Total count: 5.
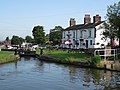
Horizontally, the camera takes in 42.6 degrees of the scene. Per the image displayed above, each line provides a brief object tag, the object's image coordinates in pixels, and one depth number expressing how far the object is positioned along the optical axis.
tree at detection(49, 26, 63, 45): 63.17
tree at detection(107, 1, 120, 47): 25.06
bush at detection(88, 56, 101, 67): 21.43
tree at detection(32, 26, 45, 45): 63.19
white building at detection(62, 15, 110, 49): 38.78
